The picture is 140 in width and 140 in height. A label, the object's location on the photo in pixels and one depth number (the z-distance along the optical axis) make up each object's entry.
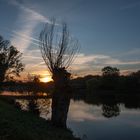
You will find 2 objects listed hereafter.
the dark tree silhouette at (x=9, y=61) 28.73
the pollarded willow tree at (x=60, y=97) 10.34
